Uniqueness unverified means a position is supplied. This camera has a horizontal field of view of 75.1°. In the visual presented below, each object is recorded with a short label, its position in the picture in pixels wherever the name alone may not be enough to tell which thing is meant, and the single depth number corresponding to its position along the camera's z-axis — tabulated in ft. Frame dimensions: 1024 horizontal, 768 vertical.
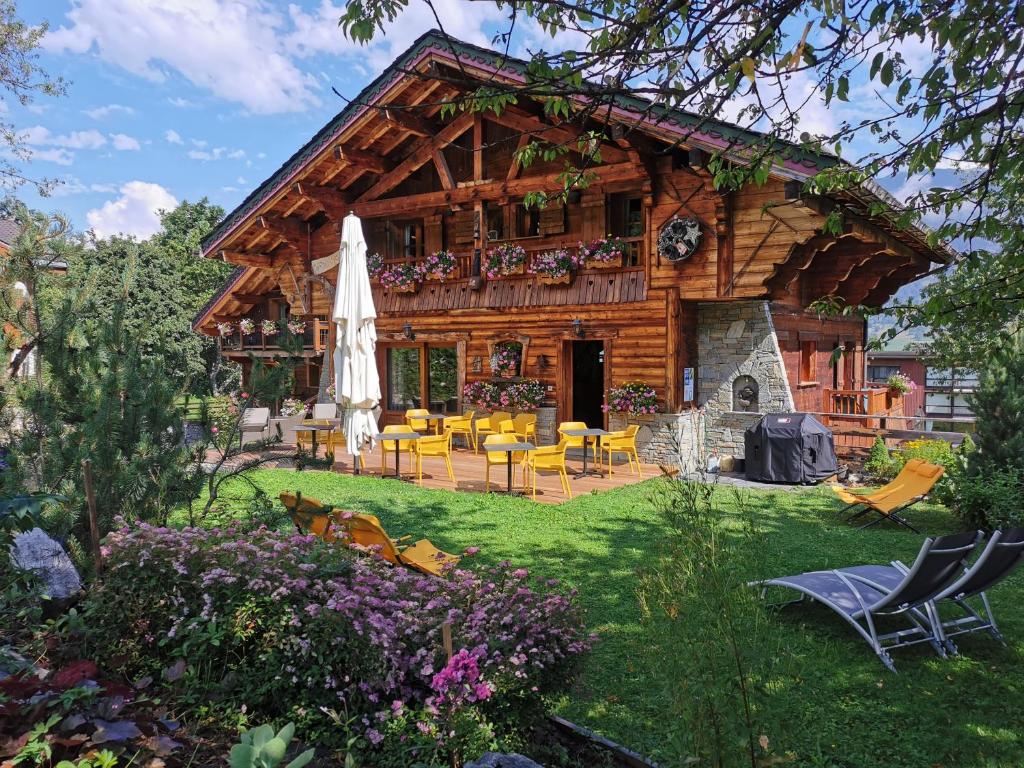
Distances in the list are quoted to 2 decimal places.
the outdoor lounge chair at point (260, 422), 42.86
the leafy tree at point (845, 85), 10.62
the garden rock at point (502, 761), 7.90
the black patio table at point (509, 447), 28.78
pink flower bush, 9.45
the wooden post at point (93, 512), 12.27
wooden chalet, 36.24
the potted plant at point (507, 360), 44.93
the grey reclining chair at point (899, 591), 13.37
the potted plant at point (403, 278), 47.88
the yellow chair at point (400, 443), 34.97
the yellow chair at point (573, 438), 35.27
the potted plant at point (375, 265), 49.55
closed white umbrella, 33.96
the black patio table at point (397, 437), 32.83
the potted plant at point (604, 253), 39.75
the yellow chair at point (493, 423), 40.91
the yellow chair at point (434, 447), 33.73
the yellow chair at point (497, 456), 30.19
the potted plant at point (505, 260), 43.50
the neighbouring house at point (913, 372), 60.04
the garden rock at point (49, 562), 12.03
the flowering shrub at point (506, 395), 43.65
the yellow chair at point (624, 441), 35.22
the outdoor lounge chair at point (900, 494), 24.49
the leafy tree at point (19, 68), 49.67
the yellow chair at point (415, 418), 41.98
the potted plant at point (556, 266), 41.24
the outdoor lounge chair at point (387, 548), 16.34
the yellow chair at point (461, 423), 41.19
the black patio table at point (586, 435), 34.42
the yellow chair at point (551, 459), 29.30
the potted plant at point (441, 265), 46.09
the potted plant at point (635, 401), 39.29
